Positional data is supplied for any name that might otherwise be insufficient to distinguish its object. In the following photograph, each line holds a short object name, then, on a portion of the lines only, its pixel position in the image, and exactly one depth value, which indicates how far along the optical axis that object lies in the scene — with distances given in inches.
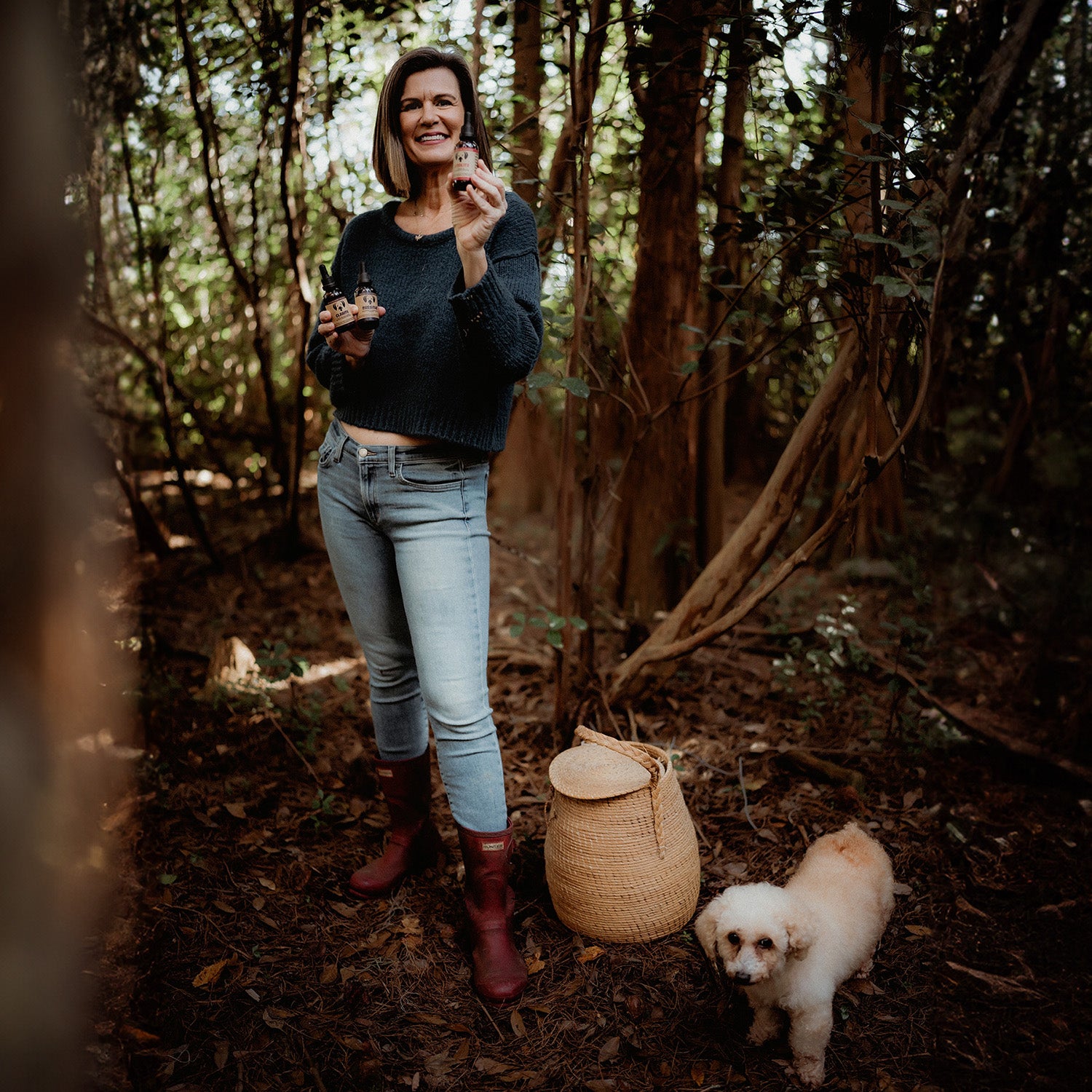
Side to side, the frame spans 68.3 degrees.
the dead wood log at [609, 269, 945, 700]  82.4
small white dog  64.8
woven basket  78.2
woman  71.9
